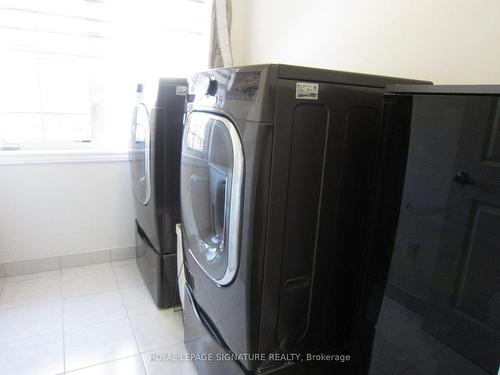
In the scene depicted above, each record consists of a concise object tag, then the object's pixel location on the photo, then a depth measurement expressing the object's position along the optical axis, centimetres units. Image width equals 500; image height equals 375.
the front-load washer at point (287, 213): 84
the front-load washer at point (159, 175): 165
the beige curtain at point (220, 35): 230
